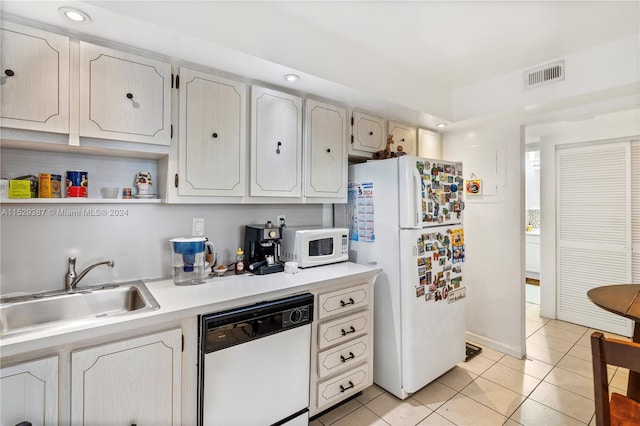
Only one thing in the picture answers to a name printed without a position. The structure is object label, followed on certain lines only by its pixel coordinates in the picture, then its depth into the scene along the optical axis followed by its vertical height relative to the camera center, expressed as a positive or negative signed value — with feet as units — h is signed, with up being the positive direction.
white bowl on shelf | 5.53 +0.41
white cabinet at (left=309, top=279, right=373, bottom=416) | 6.14 -2.76
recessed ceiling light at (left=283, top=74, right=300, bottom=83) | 6.27 +2.86
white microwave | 6.98 -0.75
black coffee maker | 6.70 -0.78
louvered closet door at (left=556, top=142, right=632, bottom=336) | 10.12 -0.43
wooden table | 4.87 -1.50
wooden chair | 3.43 -1.68
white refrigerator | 7.03 -1.07
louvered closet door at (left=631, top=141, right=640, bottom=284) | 9.84 +0.13
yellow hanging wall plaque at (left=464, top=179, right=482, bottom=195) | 9.84 +0.93
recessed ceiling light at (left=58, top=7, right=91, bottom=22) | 4.17 +2.80
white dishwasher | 4.75 -2.55
